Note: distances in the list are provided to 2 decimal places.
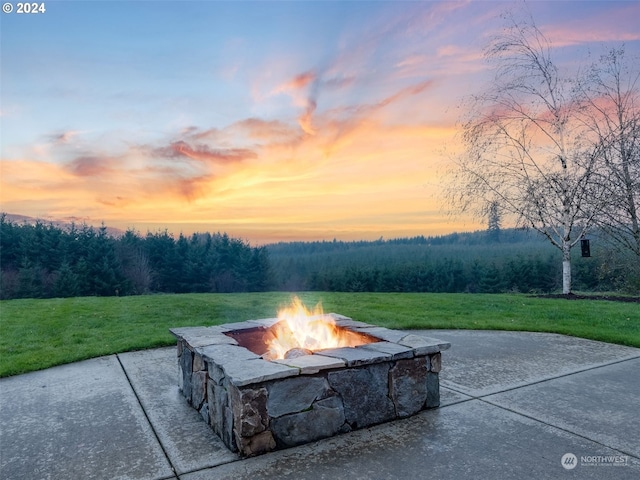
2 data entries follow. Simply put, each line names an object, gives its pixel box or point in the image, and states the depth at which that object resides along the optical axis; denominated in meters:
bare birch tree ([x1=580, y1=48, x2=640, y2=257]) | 11.35
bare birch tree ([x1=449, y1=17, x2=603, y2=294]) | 11.89
